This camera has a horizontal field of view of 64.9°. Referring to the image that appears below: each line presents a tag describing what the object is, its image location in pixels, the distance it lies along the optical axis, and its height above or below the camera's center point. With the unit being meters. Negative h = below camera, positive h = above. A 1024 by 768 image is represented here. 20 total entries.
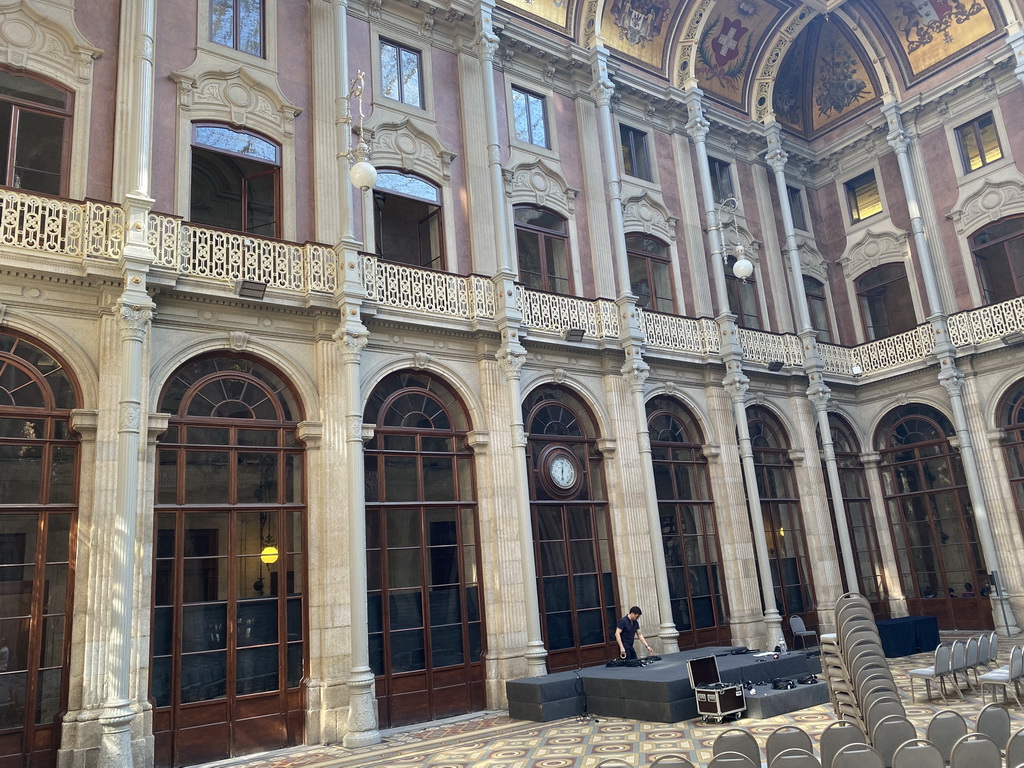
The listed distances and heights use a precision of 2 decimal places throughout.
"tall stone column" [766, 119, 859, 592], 16.66 +4.47
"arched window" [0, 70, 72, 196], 10.34 +6.37
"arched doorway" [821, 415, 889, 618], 17.77 +1.15
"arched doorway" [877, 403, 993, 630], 16.98 +0.91
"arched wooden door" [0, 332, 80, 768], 8.62 +1.03
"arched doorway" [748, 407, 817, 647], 16.27 +1.18
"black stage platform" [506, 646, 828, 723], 9.81 -1.26
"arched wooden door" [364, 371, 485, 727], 11.20 +0.72
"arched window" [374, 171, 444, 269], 13.48 +6.40
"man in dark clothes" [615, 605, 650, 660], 11.48 -0.60
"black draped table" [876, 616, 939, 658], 14.61 -1.27
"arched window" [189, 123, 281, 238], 11.92 +6.45
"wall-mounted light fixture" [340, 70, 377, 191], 10.22 +6.09
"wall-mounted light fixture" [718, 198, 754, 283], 17.39 +7.45
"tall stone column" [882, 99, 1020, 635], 15.92 +3.85
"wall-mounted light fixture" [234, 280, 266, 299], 10.70 +4.29
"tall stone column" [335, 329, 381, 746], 10.07 +0.75
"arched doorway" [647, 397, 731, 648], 14.59 +1.04
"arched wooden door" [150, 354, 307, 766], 9.55 +0.68
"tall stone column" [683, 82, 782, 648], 15.02 +4.05
